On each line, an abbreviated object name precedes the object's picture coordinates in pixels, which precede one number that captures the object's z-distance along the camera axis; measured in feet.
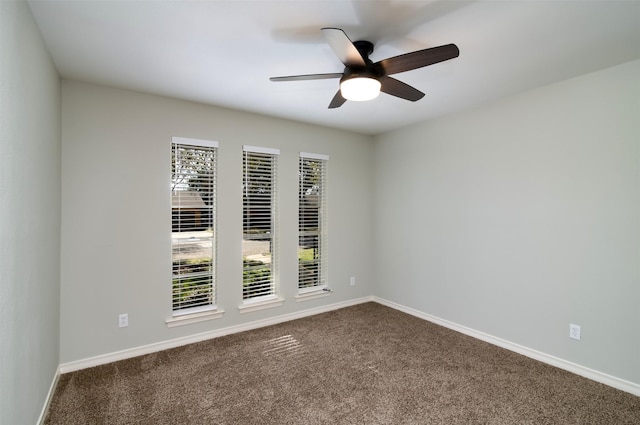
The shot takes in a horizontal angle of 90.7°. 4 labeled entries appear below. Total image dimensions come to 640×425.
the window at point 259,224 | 12.57
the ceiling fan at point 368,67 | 5.76
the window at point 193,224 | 11.06
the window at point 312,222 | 14.19
